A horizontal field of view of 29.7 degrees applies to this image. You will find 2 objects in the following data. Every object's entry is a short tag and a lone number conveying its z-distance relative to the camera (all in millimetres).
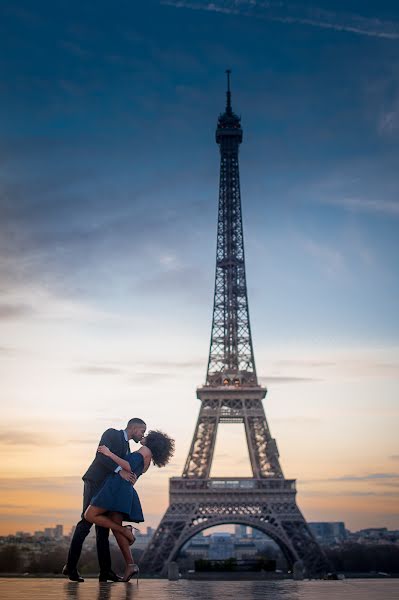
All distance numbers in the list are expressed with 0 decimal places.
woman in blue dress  12516
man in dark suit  12920
